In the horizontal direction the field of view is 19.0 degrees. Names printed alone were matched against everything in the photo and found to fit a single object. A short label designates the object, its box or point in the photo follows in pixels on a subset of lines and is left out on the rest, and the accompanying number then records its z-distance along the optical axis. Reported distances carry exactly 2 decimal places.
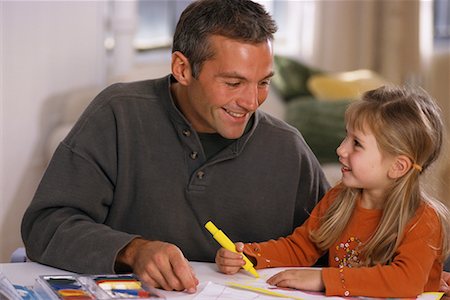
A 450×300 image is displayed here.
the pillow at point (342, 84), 6.97
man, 3.04
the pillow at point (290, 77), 7.04
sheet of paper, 2.45
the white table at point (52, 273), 2.58
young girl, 2.56
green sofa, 6.28
